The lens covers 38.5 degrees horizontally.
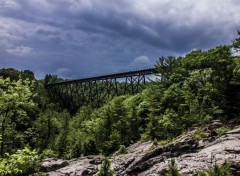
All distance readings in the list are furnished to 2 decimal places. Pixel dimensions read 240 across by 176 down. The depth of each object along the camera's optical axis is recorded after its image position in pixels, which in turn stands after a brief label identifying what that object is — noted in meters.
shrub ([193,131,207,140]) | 29.32
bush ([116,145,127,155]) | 38.66
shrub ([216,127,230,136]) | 29.09
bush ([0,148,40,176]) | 10.12
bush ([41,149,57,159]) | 61.34
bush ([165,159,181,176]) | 20.52
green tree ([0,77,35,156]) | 28.12
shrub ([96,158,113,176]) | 27.28
